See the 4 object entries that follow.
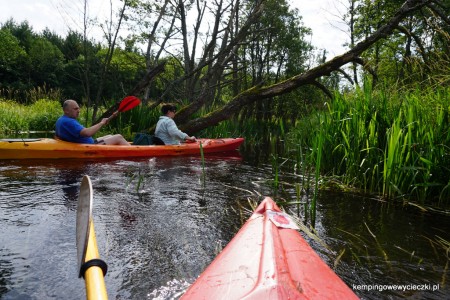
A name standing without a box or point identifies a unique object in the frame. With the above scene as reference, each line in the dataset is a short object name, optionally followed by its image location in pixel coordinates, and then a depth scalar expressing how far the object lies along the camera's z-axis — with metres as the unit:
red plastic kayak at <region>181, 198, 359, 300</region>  1.02
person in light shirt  6.69
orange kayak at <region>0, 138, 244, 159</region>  5.13
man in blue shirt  5.18
